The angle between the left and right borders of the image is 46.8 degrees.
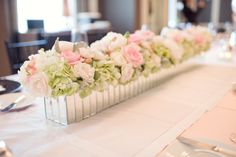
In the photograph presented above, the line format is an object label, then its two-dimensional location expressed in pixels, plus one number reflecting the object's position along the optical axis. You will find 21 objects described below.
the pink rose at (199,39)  1.62
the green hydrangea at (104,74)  0.86
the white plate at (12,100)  1.04
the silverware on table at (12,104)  1.00
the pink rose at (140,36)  1.11
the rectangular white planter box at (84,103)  0.86
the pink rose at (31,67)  0.80
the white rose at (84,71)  0.81
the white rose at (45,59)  0.79
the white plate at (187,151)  0.66
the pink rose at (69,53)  0.82
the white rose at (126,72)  0.96
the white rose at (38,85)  0.78
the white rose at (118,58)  0.94
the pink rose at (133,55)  0.99
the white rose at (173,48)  1.25
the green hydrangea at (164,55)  1.19
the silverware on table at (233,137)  0.72
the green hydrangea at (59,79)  0.78
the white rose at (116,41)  0.99
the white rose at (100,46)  0.98
